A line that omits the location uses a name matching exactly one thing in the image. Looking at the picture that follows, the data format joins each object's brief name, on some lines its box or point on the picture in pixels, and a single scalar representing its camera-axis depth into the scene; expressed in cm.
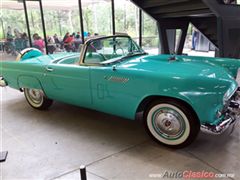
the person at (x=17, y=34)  799
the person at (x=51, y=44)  833
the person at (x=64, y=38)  834
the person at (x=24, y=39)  789
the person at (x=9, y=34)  805
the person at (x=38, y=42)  770
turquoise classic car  206
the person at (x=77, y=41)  811
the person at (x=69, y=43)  832
